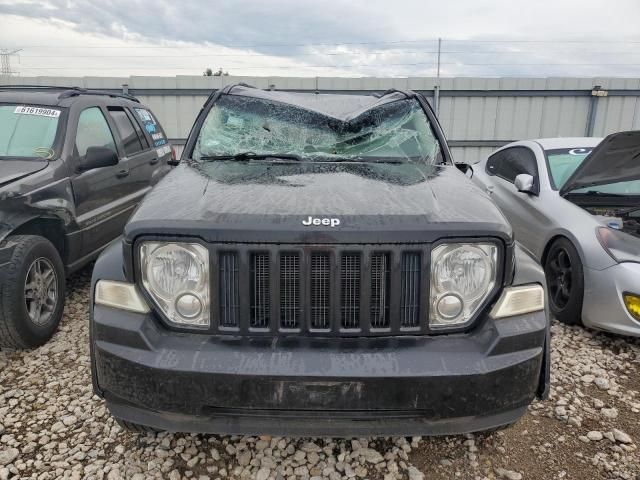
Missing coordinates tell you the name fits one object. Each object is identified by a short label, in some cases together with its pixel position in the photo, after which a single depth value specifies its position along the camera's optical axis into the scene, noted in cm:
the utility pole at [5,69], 3277
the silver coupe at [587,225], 361
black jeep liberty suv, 188
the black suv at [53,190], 333
